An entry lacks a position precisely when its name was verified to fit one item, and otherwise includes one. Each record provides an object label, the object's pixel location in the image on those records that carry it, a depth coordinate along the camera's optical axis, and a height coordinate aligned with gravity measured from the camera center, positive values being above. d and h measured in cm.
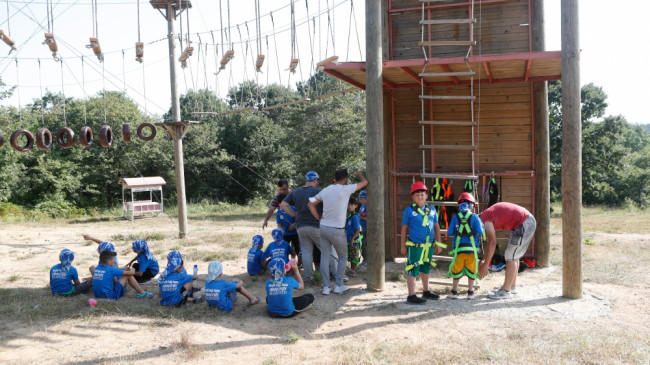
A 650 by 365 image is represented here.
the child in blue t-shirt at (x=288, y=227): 932 -105
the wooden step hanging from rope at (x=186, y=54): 1398 +339
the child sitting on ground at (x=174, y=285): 738 -164
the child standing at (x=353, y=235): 907 -123
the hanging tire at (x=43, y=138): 1084 +84
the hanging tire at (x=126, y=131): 1152 +100
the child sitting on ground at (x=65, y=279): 816 -165
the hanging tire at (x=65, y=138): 1094 +85
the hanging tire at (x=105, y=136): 1119 +89
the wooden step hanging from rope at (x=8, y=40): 1169 +322
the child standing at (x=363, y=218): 974 -97
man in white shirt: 783 -81
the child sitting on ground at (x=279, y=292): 676 -164
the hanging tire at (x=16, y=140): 1065 +81
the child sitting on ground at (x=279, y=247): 852 -132
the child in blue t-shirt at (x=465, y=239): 724 -108
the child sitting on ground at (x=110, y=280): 775 -163
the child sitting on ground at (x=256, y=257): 937 -159
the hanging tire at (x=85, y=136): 1091 +86
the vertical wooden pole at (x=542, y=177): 980 -29
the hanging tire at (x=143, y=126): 1232 +108
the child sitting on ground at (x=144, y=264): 889 -162
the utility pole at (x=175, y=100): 1528 +224
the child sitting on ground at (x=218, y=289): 706 -165
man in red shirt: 745 -99
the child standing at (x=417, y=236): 729 -102
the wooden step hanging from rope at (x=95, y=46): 1224 +314
